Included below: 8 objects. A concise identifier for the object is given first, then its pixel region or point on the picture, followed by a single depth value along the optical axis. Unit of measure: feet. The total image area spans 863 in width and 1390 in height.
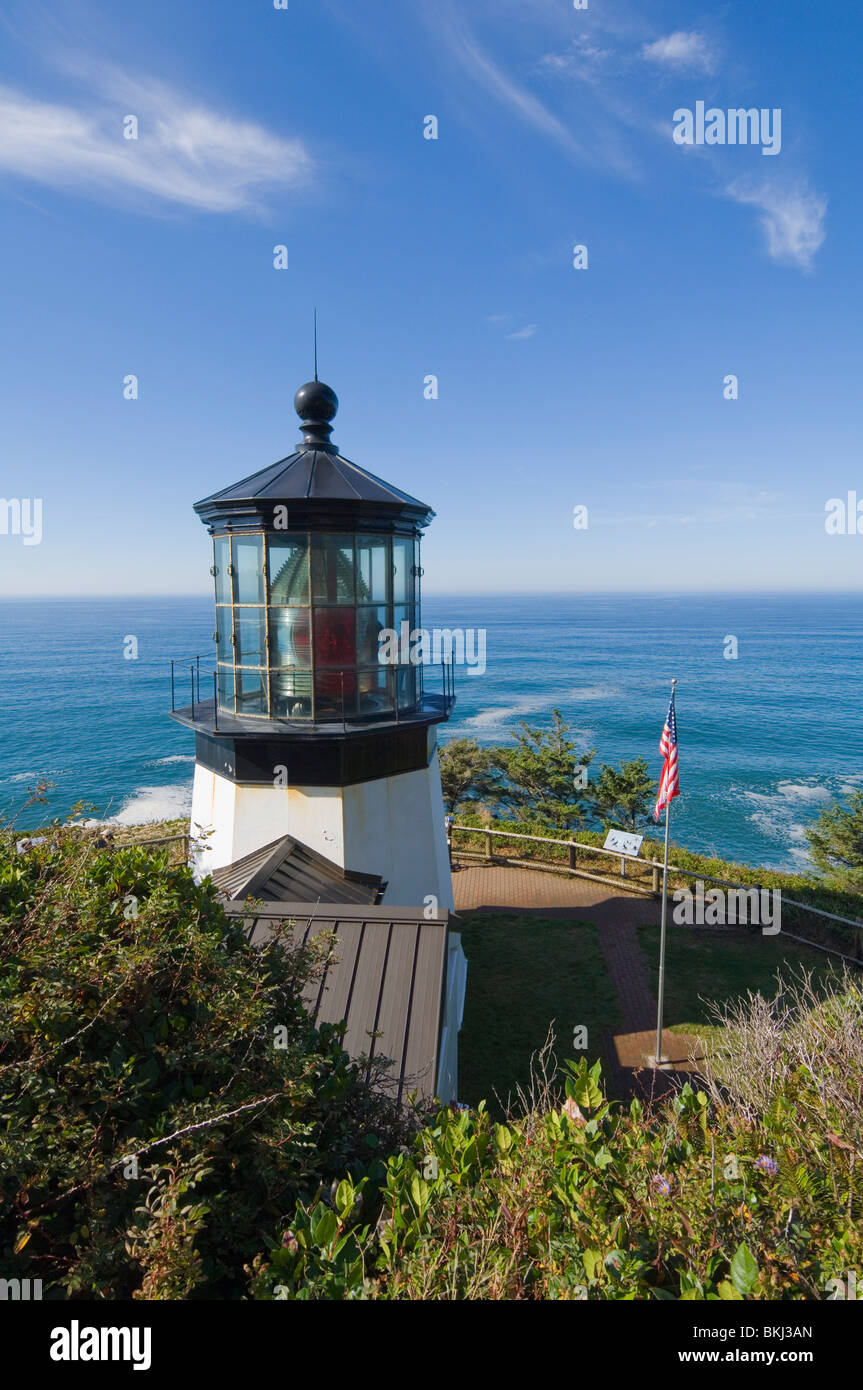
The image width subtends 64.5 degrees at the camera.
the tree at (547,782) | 76.13
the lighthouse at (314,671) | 25.31
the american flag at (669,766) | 30.32
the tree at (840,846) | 66.06
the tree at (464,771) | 78.89
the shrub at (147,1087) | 7.88
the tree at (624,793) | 76.95
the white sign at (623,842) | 47.19
